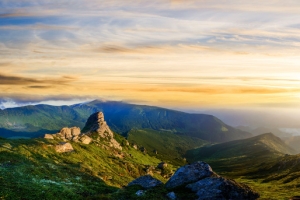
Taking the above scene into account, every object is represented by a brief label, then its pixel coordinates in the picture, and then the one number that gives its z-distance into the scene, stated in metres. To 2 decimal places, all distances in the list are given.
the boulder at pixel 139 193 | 56.34
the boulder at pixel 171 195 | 55.18
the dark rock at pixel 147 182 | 67.12
